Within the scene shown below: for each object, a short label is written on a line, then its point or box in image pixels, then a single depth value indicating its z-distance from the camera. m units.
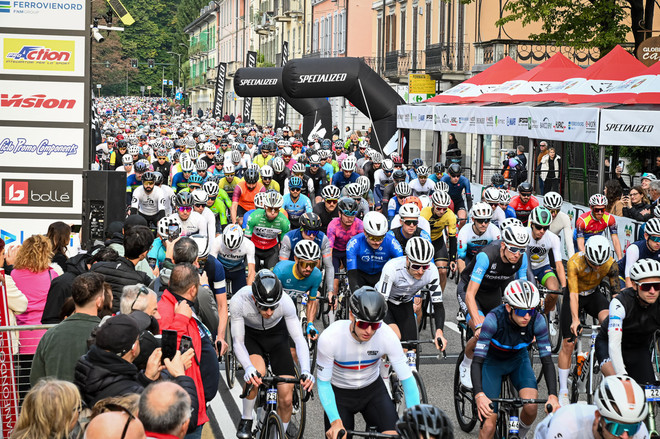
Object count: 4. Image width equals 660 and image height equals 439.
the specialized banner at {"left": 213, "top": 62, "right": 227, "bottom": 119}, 50.72
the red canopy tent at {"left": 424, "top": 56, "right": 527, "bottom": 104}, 26.03
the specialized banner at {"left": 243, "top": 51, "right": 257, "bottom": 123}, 51.06
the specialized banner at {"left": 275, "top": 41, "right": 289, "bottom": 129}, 43.78
